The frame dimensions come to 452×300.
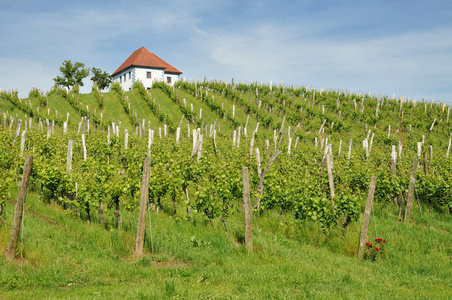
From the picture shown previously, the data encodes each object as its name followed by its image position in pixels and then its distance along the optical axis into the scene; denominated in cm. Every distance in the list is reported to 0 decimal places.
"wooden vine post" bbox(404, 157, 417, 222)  1069
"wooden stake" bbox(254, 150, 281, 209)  1057
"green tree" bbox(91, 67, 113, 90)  5766
